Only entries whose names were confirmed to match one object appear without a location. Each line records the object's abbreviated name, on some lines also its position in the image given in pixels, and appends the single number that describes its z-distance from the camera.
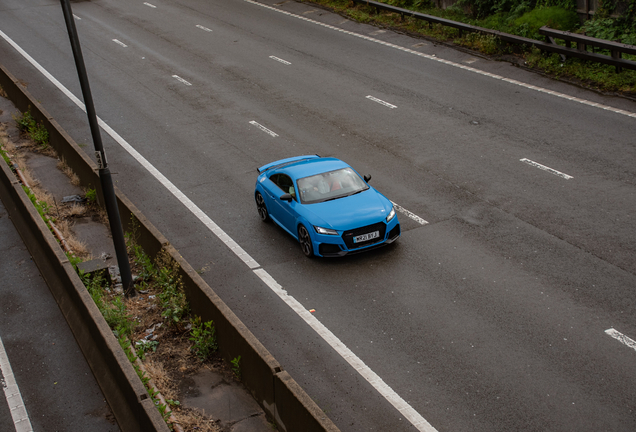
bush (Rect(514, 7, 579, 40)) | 22.38
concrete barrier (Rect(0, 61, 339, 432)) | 7.09
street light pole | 9.38
